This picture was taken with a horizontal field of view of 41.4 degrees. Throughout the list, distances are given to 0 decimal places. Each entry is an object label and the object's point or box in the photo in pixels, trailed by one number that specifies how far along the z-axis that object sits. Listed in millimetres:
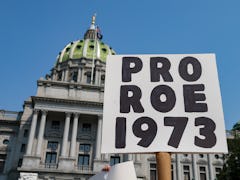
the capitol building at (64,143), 37812
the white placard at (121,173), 3699
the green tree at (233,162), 21859
